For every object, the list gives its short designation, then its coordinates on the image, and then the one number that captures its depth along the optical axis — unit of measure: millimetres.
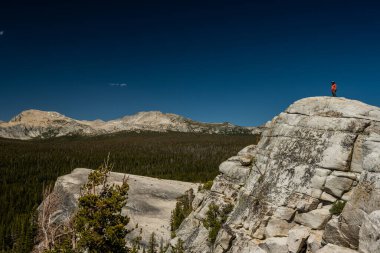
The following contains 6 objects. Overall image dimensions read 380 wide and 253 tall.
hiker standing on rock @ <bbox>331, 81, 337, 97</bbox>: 35281
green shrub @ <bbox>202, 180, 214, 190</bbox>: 51106
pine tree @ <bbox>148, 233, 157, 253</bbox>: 53141
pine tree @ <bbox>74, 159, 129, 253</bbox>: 27938
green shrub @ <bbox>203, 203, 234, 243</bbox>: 38312
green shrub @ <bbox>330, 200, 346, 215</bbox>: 26578
